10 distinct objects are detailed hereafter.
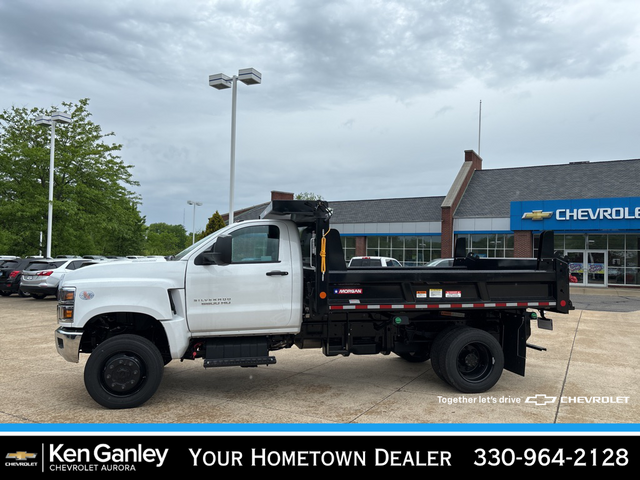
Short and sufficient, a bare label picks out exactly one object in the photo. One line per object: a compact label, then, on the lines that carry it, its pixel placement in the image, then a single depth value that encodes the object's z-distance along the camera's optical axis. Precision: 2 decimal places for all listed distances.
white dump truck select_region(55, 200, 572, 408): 5.93
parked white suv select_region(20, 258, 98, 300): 17.98
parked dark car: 20.38
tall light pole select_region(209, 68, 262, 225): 16.27
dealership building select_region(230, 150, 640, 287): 30.24
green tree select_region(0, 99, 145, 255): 23.47
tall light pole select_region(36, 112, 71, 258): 21.47
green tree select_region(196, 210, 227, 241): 33.67
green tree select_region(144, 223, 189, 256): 72.56
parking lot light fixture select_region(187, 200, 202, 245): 54.28
